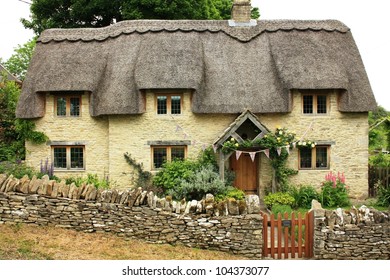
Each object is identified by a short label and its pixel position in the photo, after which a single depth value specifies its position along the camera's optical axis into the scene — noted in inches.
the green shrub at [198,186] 569.6
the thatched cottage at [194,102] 632.4
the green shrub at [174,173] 597.3
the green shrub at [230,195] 567.9
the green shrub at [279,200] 586.9
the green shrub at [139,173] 641.0
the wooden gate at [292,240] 368.9
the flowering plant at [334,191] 611.2
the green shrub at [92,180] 613.1
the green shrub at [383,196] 597.6
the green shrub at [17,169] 589.4
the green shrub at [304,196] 600.5
